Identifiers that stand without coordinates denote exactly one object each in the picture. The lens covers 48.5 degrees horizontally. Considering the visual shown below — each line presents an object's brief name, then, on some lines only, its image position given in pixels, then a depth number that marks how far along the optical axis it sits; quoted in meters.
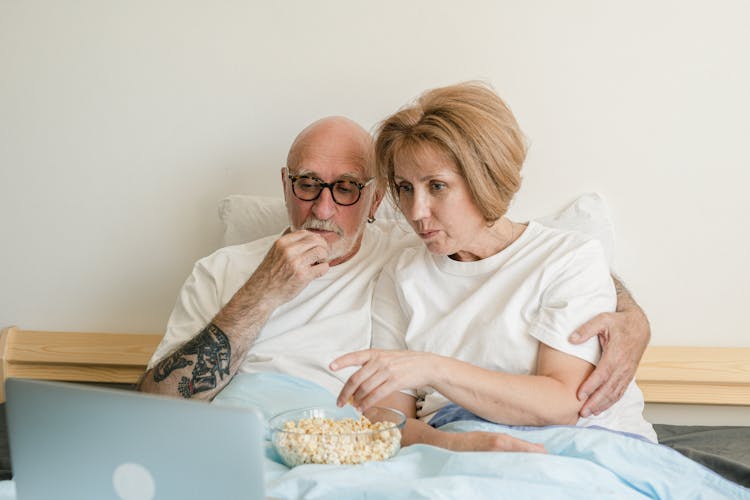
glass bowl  1.40
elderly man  1.92
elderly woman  1.62
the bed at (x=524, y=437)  1.27
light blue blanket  1.24
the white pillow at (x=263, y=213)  2.20
